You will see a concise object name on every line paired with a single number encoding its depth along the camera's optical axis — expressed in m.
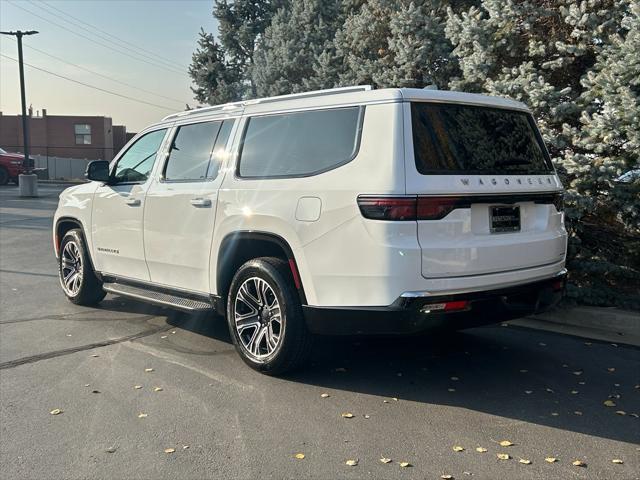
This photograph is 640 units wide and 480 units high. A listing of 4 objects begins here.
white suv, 3.82
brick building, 47.69
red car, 28.89
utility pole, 25.58
